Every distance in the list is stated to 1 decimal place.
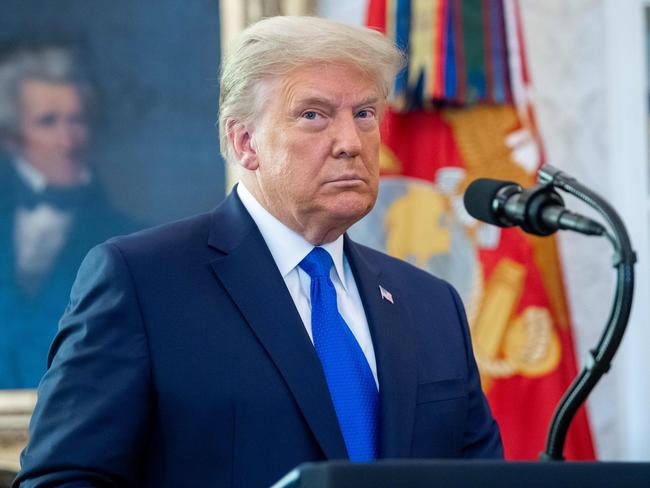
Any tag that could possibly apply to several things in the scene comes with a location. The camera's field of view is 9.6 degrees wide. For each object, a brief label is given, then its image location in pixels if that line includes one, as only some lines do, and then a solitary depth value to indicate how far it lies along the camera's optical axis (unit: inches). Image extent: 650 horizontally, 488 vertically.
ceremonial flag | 201.4
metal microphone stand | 166.1
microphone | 166.4
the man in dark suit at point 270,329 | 164.6
